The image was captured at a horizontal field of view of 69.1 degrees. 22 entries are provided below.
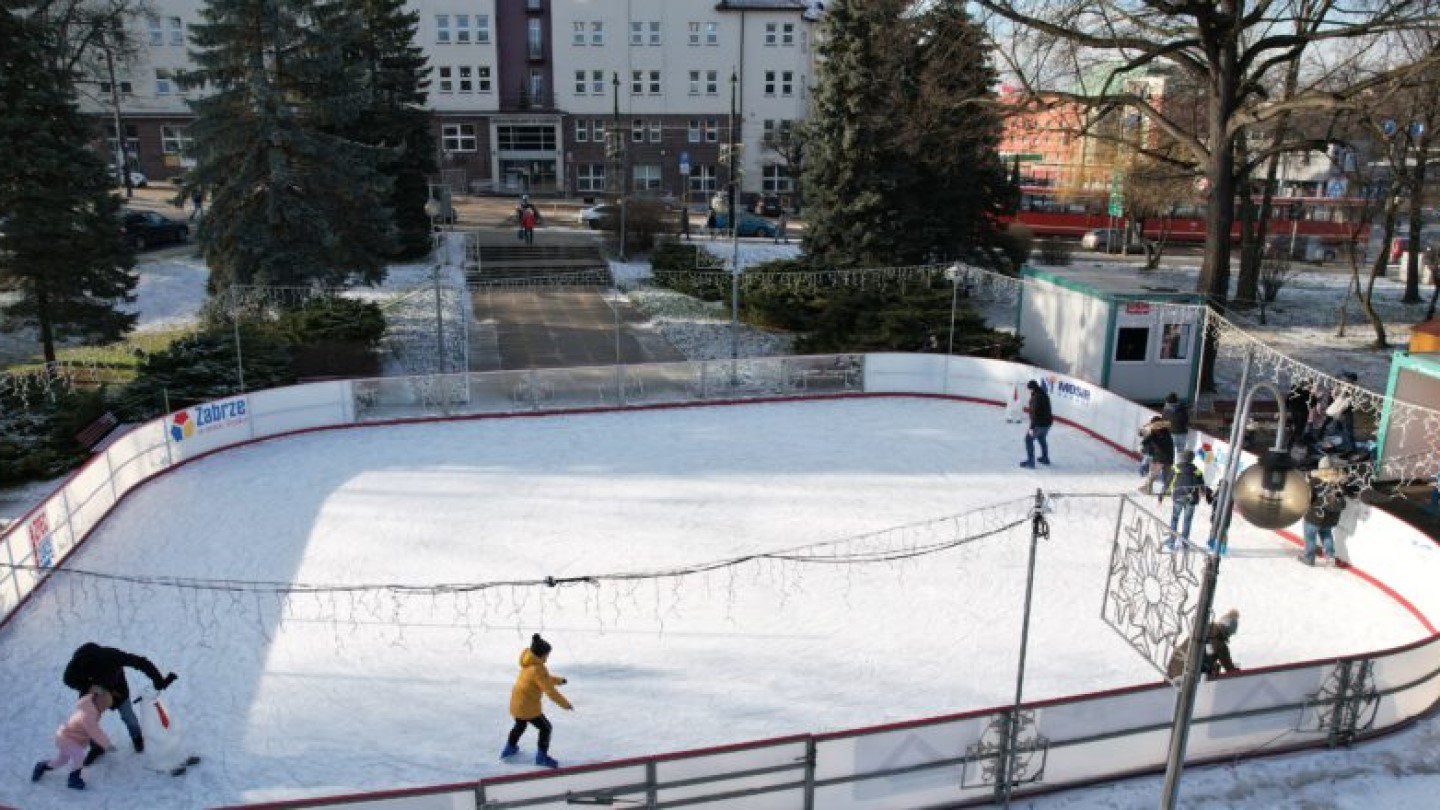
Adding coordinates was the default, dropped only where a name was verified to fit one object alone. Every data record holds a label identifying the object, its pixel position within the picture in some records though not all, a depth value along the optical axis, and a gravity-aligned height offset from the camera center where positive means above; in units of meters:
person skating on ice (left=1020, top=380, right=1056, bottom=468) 16.80 -3.83
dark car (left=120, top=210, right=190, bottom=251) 35.34 -2.37
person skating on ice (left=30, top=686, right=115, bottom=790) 8.36 -4.51
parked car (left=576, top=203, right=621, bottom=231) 41.28 -1.92
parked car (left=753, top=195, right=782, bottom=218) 49.91 -1.70
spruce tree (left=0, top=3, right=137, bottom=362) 21.17 -1.00
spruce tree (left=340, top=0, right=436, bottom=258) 34.81 +1.76
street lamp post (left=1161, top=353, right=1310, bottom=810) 6.08 -1.82
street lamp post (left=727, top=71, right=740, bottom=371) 22.84 -2.84
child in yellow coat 8.59 -4.18
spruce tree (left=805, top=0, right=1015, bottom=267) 28.47 +0.83
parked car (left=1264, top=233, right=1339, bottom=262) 44.41 -2.78
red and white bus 47.03 -1.72
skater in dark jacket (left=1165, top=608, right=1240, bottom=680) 9.48 -4.19
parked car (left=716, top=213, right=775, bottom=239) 43.31 -2.26
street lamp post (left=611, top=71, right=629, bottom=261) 35.44 +0.96
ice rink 9.38 -4.91
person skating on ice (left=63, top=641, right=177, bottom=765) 8.48 -4.12
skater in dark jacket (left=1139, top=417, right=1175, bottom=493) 15.14 -3.77
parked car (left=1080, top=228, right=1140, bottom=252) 46.81 -2.71
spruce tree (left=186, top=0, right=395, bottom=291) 23.81 +0.35
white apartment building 53.78 +3.92
